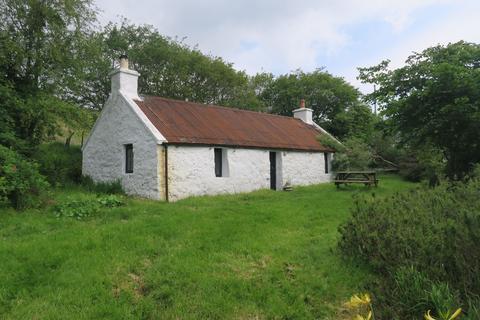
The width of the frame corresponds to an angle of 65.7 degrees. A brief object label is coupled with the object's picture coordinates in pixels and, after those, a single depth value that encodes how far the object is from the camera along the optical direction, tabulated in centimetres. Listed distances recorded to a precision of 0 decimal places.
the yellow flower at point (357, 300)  343
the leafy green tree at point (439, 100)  1162
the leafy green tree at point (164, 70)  3120
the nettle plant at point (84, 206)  1008
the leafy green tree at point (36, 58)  1583
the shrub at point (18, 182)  998
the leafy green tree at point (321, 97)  3362
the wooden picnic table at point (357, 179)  1711
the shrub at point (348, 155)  2145
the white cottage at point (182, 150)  1430
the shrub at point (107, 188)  1531
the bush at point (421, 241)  439
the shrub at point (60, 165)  1636
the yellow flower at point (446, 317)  286
